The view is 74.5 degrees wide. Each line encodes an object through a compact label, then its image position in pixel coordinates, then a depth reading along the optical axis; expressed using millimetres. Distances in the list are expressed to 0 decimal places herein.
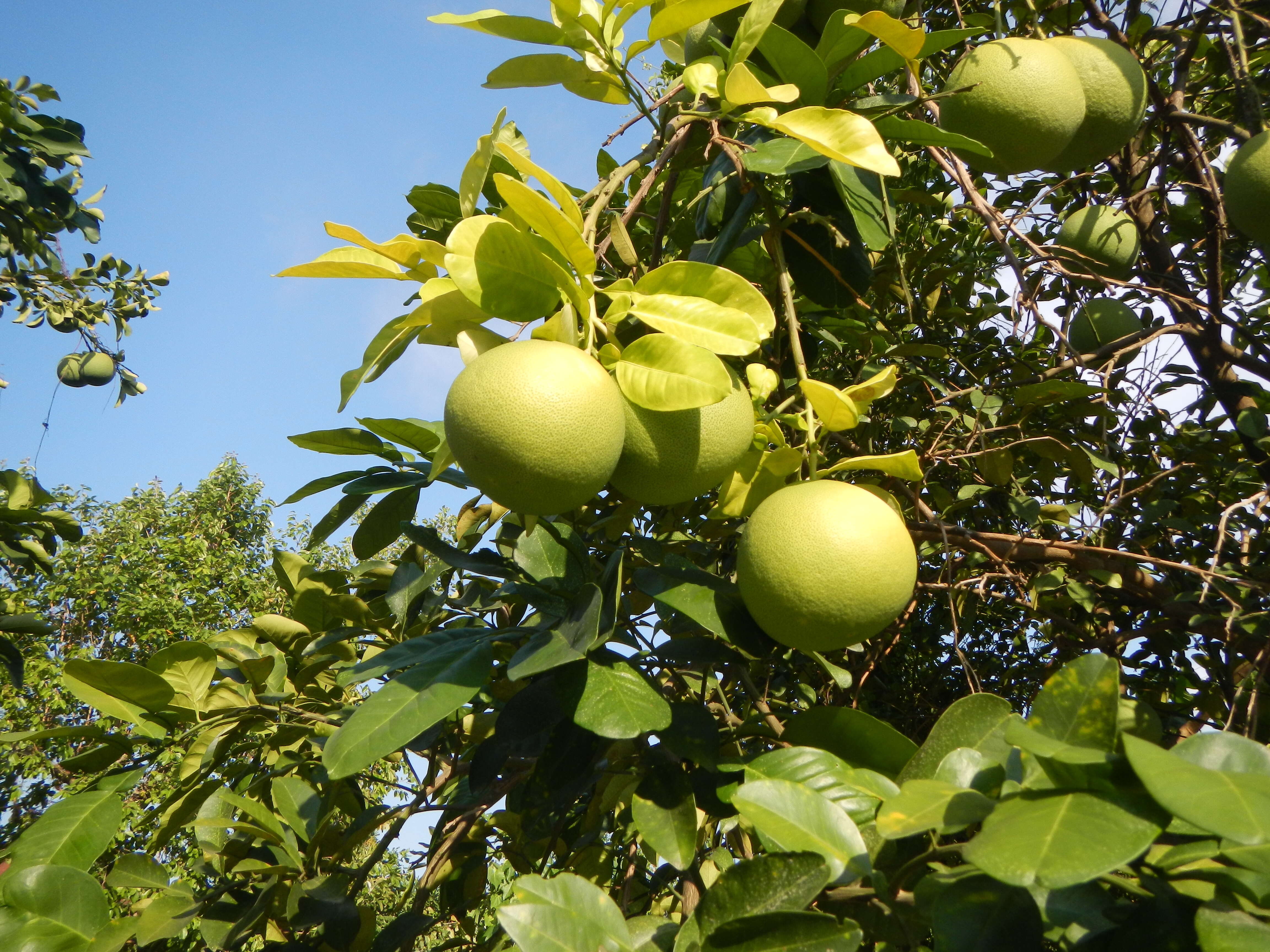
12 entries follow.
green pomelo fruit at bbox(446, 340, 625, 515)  709
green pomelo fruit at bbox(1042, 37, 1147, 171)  1303
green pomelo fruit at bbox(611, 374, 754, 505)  808
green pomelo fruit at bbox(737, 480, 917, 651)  811
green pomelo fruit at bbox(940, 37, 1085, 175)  1184
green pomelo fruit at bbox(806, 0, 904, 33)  1186
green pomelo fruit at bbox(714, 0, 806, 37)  1204
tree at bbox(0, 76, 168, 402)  3406
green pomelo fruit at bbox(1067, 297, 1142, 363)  1893
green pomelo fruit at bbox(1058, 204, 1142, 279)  1724
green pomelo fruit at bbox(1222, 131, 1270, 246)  1354
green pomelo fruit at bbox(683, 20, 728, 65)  1262
